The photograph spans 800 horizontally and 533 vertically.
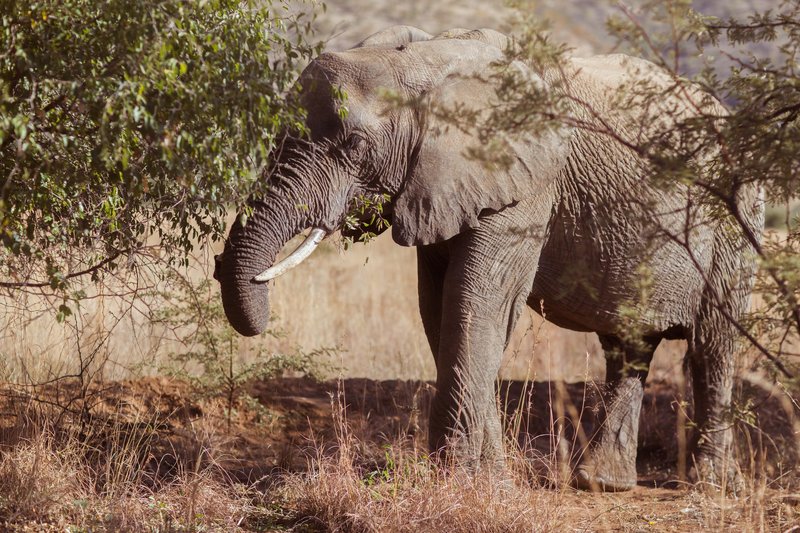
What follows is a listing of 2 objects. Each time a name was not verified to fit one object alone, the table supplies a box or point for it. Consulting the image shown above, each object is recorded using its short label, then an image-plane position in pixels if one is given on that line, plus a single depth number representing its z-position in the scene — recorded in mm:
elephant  13125
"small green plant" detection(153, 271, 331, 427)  16859
